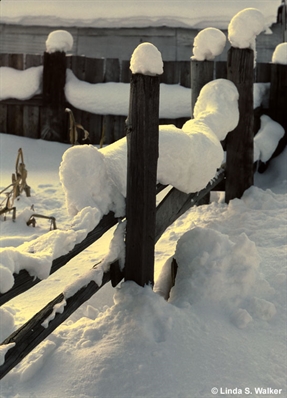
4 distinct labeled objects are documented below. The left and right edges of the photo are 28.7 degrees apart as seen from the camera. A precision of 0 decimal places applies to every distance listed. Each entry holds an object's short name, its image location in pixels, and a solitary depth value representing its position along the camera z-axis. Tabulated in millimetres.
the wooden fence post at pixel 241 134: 4941
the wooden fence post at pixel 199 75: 5059
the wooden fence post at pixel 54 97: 7363
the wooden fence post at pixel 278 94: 6473
